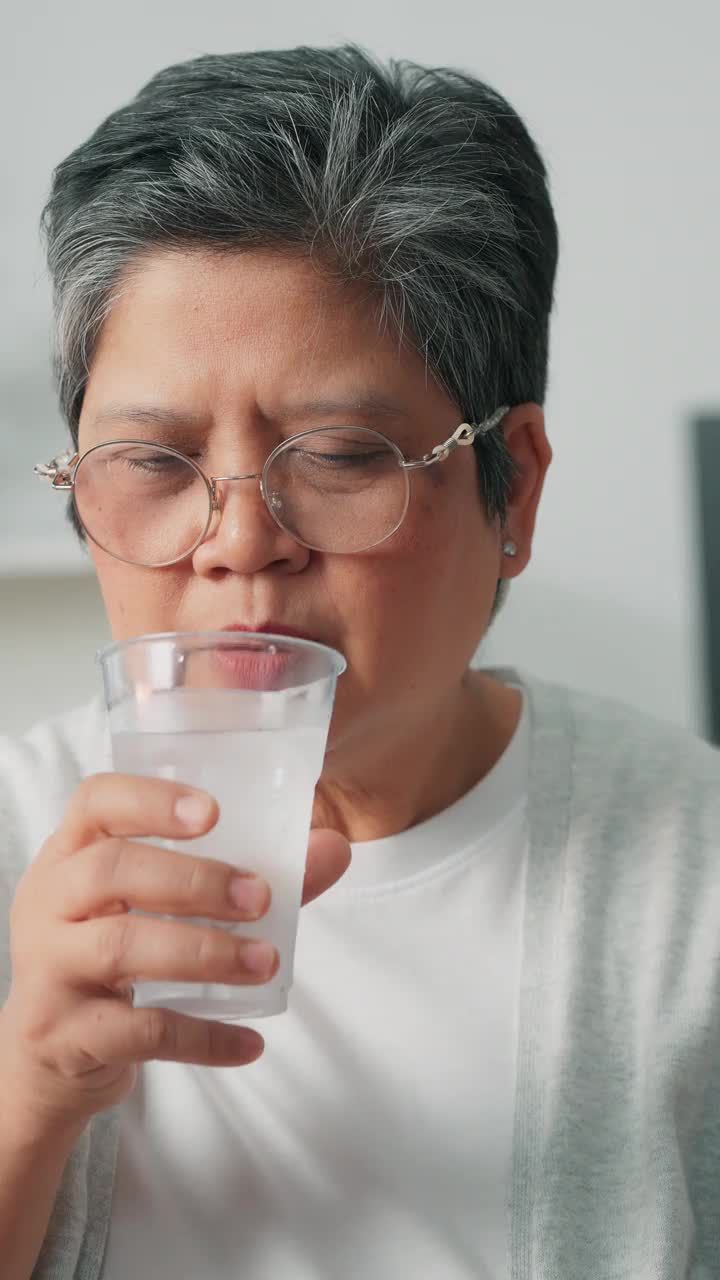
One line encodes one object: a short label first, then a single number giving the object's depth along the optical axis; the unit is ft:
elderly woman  3.86
